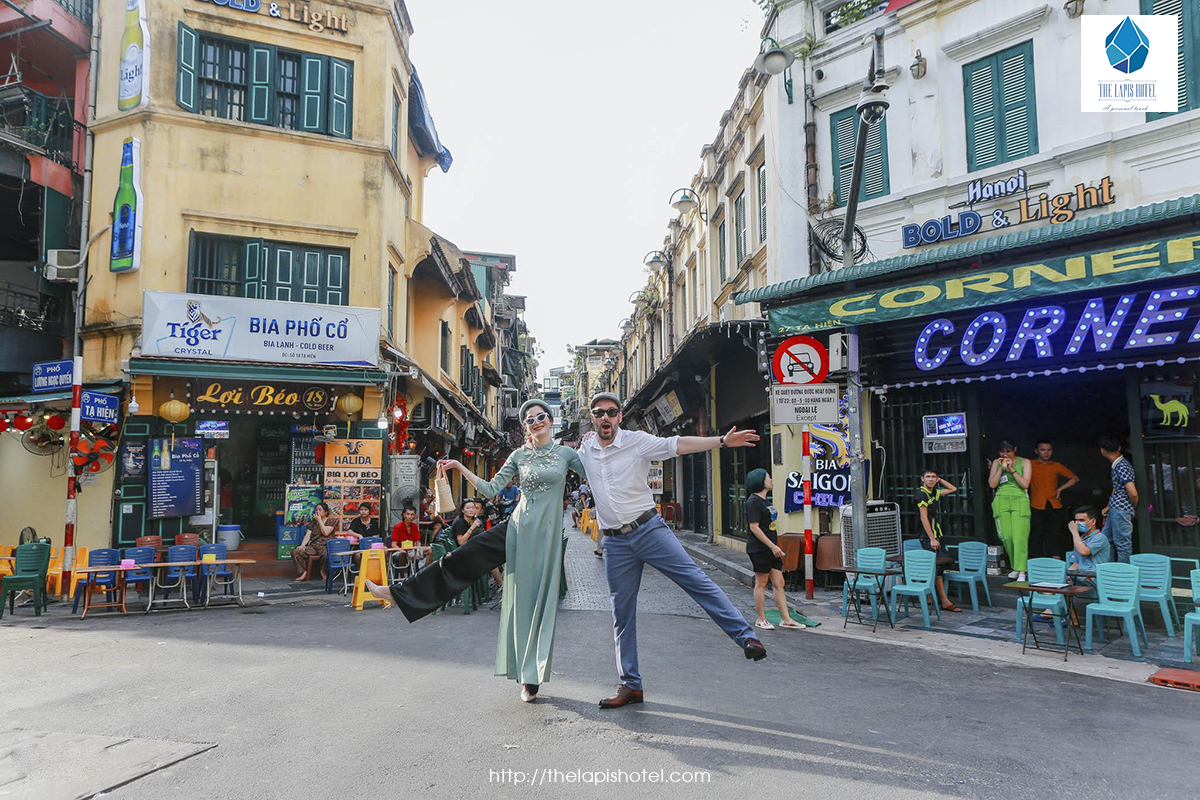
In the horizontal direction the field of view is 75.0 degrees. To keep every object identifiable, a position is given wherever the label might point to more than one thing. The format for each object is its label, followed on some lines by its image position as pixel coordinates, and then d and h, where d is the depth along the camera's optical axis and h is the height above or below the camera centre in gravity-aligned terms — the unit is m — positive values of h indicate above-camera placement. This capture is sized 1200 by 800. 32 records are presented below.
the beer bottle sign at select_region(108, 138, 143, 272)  14.48 +4.64
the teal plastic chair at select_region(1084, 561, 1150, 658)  7.46 -1.29
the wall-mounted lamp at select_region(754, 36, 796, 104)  10.40 +5.37
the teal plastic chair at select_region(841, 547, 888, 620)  9.32 -1.38
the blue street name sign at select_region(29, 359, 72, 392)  13.80 +1.57
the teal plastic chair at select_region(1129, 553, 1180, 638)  7.73 -1.16
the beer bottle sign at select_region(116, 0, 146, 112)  14.88 +7.69
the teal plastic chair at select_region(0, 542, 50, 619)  10.50 -1.50
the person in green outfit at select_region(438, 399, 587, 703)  5.38 -0.68
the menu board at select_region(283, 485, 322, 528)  15.20 -0.77
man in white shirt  5.17 -0.47
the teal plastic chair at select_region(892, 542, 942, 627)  8.97 -1.34
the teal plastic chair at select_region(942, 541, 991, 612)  10.14 -1.34
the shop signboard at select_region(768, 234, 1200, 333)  8.89 +2.28
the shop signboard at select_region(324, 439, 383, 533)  15.23 -0.27
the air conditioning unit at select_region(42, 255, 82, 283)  14.71 +3.74
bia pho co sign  13.99 +2.47
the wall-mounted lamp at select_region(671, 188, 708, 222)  21.09 +7.09
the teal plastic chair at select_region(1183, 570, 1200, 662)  6.99 -1.51
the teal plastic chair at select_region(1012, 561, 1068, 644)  7.98 -1.20
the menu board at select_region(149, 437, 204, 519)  14.23 -0.23
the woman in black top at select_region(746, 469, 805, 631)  8.68 -0.94
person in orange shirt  11.18 -0.29
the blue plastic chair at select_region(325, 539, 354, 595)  12.66 -1.56
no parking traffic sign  12.32 +1.60
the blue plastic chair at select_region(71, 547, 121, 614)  10.83 -1.38
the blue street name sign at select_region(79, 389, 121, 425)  13.09 +0.99
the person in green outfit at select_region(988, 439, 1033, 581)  10.48 -0.48
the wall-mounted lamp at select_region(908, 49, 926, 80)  12.78 +6.46
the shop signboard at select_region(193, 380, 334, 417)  14.55 +1.27
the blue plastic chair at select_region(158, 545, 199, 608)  11.31 -1.59
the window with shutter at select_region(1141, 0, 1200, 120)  10.09 +5.36
